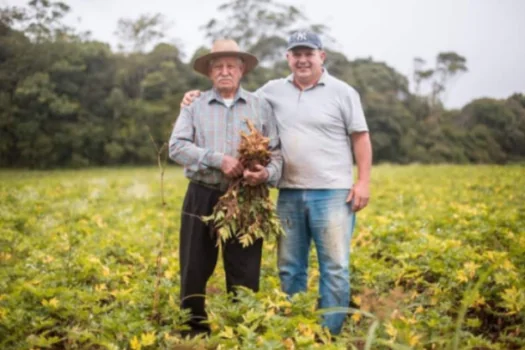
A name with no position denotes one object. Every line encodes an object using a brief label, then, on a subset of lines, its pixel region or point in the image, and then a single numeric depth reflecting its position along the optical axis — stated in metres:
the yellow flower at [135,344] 3.01
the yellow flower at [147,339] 3.03
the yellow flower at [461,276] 4.02
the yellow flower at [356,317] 3.91
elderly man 3.71
